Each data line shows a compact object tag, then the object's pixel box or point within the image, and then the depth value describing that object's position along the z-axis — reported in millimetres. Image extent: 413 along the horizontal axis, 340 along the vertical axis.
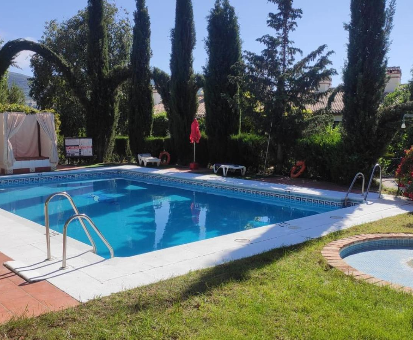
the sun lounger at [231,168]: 14555
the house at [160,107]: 34741
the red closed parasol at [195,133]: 16031
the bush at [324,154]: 12117
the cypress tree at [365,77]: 11148
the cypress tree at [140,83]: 18859
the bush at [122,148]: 21391
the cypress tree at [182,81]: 17453
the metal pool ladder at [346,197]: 9370
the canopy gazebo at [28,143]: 14930
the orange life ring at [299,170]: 13399
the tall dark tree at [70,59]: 25719
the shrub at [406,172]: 8859
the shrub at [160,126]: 25672
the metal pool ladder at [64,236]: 4618
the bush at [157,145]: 18906
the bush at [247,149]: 15008
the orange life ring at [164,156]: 18594
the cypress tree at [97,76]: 18375
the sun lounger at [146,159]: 17688
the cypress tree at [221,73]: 15797
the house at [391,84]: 29078
